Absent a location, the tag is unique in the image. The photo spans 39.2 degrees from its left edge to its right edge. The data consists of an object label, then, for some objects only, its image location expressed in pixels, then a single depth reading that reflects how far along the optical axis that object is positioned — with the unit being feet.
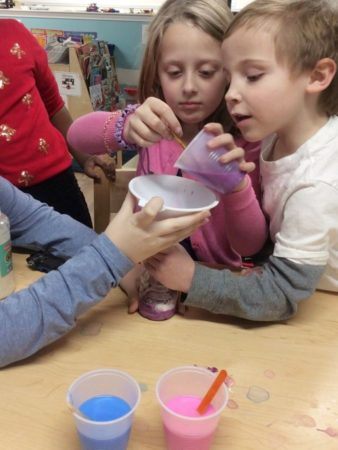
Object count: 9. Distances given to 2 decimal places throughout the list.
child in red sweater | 5.06
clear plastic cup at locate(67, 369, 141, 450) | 1.77
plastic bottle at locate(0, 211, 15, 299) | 2.70
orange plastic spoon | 1.89
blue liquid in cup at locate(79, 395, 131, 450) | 1.80
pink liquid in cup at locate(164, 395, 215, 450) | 1.82
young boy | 2.55
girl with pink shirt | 2.96
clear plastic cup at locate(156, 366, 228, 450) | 1.80
